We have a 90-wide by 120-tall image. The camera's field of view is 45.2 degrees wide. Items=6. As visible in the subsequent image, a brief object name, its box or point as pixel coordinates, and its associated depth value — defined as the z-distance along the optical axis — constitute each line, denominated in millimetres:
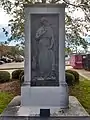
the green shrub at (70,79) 4814
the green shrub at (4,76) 5346
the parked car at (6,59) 19959
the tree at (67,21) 4356
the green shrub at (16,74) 5496
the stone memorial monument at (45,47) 2982
